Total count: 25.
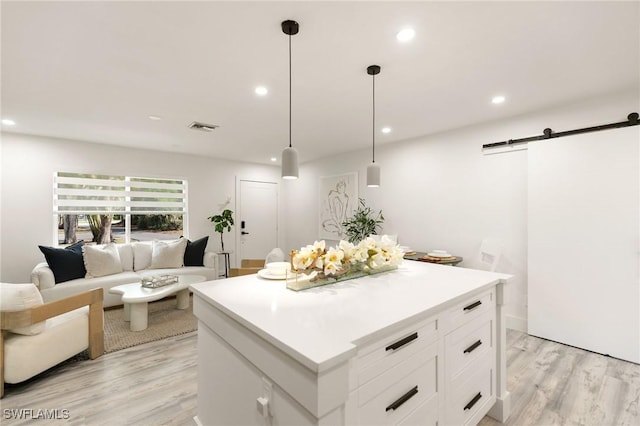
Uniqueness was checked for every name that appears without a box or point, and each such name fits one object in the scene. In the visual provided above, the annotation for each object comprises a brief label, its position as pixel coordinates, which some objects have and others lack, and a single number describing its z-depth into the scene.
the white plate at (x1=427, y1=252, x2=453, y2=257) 3.60
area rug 2.95
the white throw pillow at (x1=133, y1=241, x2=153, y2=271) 4.52
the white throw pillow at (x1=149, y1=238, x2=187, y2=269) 4.58
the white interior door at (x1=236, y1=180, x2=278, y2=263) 6.10
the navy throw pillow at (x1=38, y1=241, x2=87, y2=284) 3.67
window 4.34
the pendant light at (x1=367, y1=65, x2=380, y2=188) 2.60
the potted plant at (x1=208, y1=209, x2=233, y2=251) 5.41
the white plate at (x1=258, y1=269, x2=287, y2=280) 1.80
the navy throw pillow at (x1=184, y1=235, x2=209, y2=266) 4.85
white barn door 2.56
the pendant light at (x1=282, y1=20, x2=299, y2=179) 1.97
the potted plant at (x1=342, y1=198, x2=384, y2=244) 4.57
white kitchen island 0.93
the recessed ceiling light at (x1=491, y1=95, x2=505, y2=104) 2.80
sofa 3.60
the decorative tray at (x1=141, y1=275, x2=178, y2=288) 3.39
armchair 2.04
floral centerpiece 1.58
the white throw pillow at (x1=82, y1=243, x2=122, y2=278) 3.97
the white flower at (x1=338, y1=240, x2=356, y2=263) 1.76
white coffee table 3.10
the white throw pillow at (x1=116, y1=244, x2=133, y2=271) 4.41
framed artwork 5.18
